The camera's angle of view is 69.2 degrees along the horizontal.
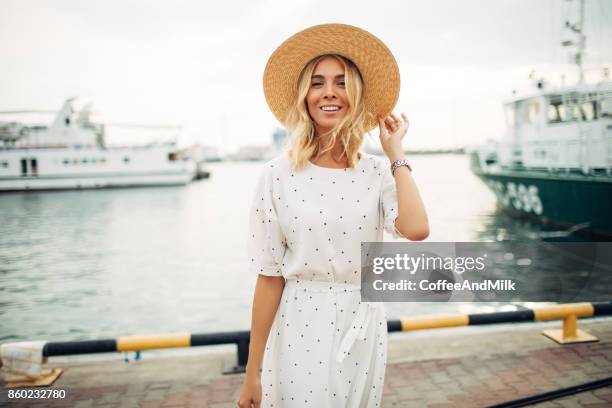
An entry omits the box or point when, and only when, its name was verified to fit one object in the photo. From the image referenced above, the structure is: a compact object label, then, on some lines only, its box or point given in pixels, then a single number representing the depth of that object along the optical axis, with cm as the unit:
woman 153
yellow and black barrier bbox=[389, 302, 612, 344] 393
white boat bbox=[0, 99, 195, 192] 4406
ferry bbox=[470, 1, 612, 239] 1274
